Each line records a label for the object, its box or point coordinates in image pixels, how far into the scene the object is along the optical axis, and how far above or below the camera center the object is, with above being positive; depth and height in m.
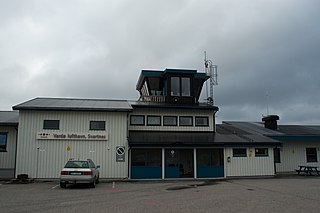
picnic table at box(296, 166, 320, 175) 23.44 -1.82
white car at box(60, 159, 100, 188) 15.21 -1.27
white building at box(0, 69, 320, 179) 20.34 +0.62
